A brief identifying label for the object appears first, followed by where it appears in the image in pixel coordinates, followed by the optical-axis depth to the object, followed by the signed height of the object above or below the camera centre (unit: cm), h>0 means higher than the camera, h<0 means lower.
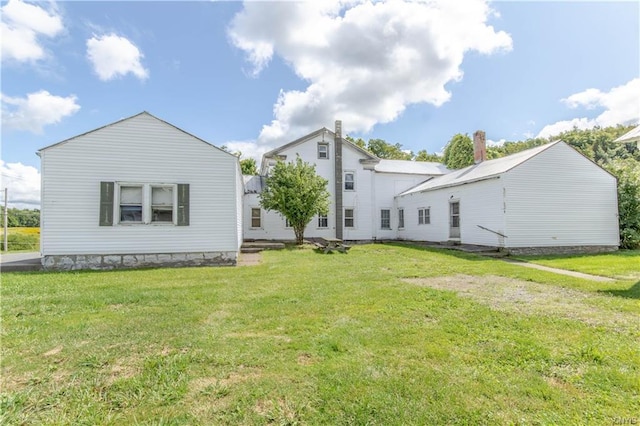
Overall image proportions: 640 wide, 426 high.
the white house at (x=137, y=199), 991 +94
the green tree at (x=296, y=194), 1620 +166
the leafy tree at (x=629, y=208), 1474 +65
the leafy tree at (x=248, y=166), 3984 +775
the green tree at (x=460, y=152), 3194 +759
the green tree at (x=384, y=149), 4500 +1118
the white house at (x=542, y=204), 1341 +85
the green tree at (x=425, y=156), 4594 +1025
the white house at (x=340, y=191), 1948 +229
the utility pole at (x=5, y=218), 1828 +57
